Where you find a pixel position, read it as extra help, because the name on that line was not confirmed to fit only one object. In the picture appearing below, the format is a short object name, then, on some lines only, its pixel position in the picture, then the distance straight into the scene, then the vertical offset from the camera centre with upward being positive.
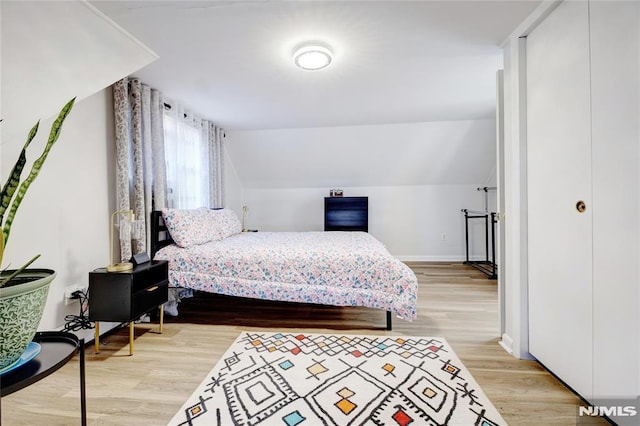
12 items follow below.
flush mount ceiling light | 2.05 +1.24
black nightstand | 1.95 -0.62
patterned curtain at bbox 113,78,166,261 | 2.39 +0.59
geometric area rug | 1.37 -1.06
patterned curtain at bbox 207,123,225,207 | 4.02 +0.75
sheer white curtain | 3.15 +0.72
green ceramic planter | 0.84 -0.33
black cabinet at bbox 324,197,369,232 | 5.02 -0.08
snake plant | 0.96 +0.11
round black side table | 0.82 -0.51
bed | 2.26 -0.53
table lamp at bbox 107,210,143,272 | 2.04 -0.13
